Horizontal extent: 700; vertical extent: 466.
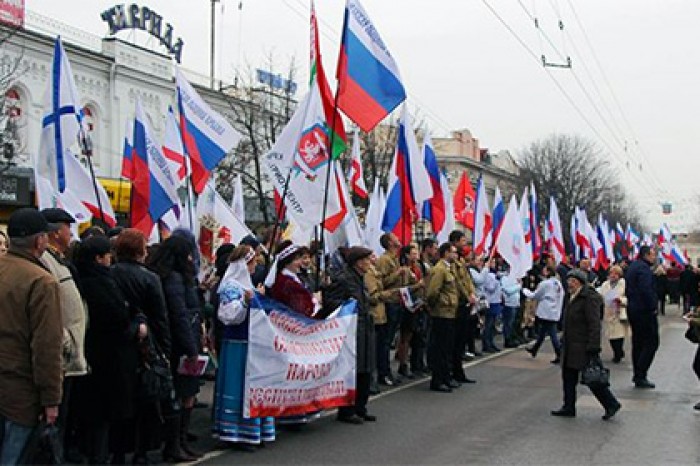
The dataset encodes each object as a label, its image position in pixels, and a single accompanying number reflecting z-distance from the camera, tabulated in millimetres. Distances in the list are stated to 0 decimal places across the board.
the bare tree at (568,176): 65062
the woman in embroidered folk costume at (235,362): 7598
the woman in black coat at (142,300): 6492
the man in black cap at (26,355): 4605
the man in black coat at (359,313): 9109
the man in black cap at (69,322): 5652
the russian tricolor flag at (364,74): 10305
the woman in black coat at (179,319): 6934
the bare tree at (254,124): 36031
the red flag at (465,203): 20375
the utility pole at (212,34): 47625
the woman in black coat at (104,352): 6289
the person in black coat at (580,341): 9562
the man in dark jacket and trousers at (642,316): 12281
